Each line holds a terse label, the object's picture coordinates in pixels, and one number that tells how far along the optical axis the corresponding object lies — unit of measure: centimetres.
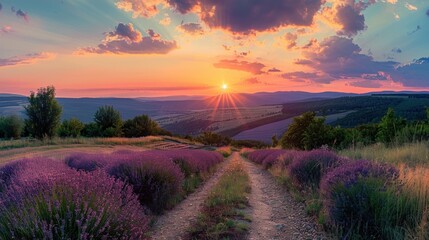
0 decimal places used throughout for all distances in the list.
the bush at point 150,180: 880
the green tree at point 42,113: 4125
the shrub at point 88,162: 1130
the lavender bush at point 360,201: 540
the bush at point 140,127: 6522
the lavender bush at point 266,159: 2084
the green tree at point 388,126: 2219
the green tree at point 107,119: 5838
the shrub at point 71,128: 5312
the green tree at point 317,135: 3061
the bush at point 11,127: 5059
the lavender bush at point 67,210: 380
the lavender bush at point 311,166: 979
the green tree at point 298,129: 3472
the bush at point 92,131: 5775
